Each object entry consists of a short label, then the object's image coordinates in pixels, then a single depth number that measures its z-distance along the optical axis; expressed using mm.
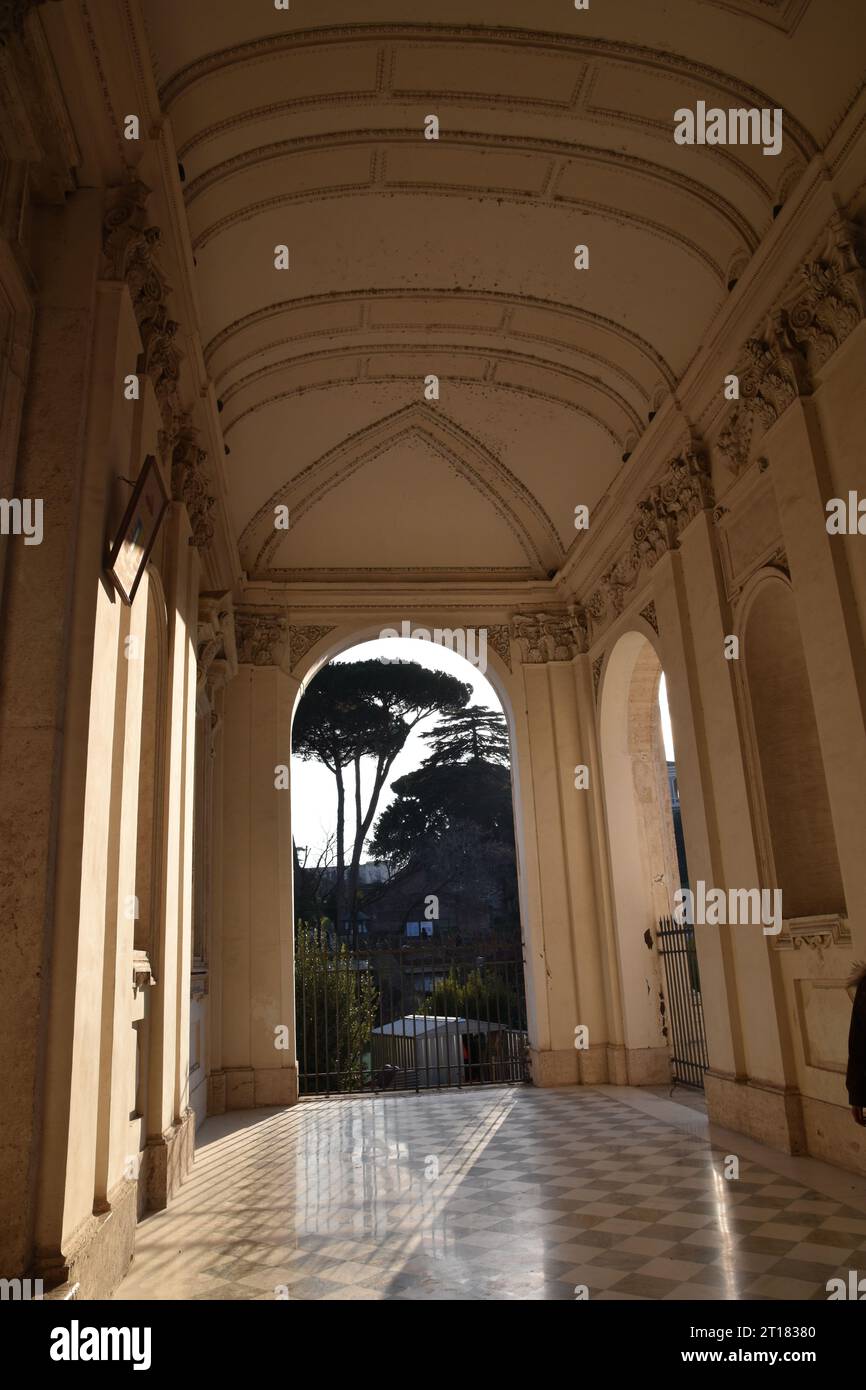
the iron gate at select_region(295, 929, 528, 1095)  11594
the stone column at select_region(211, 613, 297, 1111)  10305
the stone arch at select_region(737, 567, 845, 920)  7098
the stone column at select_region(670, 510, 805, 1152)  6938
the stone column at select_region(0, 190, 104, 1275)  3666
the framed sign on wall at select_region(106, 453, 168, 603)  4617
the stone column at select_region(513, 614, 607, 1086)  10938
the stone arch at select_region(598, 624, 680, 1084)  10586
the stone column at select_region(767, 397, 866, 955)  5805
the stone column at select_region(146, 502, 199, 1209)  6152
